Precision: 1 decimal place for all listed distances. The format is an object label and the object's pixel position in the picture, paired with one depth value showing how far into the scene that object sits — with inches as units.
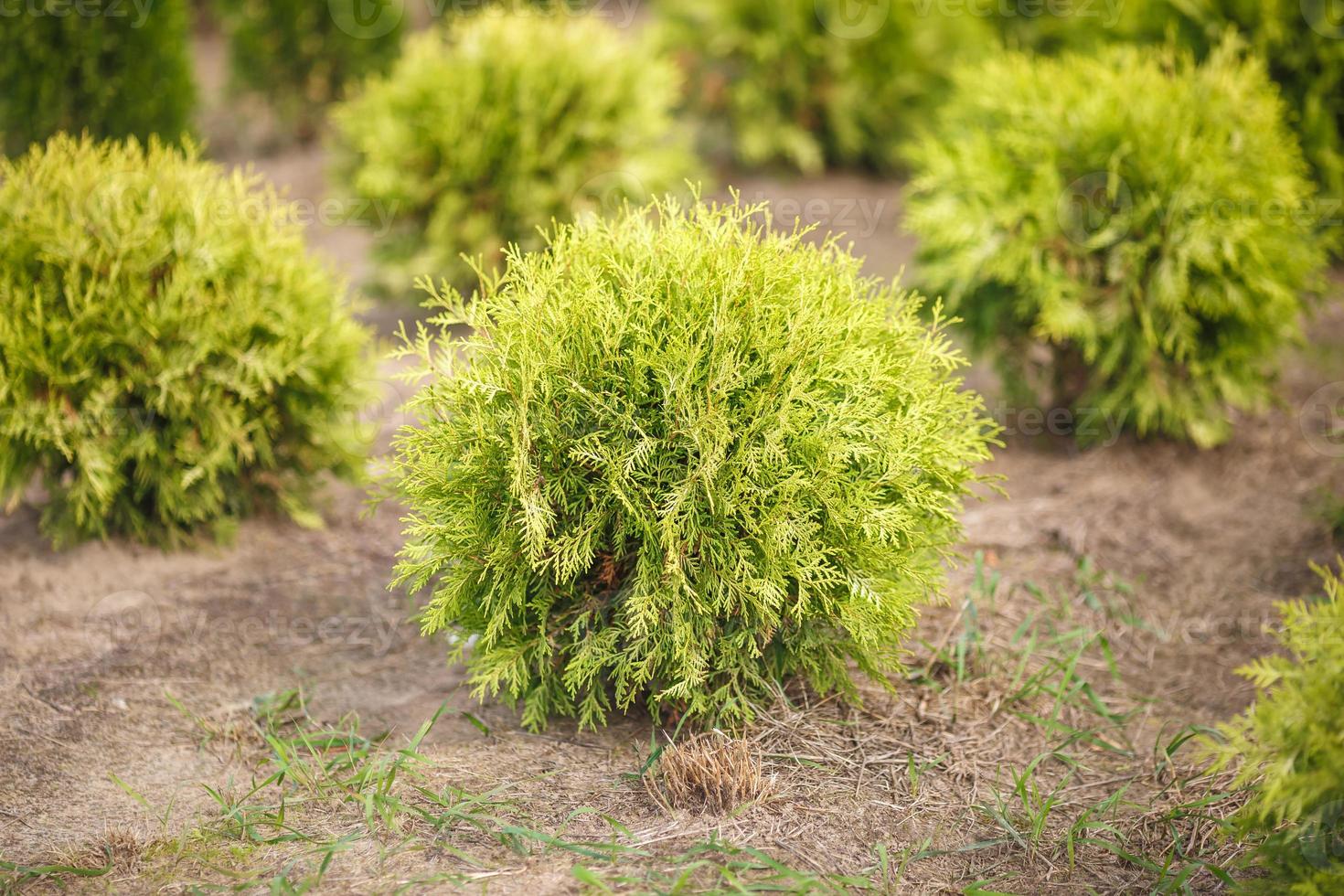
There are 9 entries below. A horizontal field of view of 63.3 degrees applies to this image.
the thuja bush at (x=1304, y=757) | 99.3
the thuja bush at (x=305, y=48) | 369.1
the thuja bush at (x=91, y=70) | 263.1
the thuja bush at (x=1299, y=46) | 253.1
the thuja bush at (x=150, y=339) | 169.6
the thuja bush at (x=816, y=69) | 325.7
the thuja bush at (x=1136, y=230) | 201.2
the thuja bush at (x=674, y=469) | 122.6
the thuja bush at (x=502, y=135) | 257.3
